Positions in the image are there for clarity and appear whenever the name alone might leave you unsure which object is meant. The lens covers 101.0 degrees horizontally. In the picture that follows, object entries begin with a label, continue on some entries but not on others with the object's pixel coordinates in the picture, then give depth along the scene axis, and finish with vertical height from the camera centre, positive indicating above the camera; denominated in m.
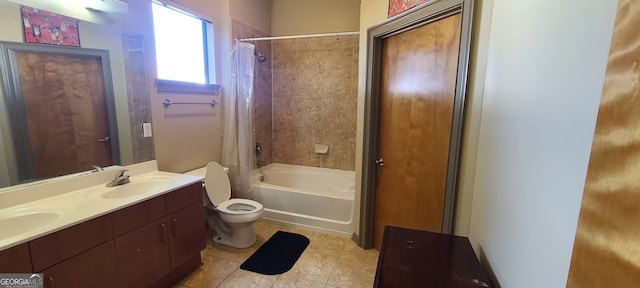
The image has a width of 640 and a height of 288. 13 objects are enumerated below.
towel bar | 2.33 +0.06
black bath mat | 2.23 -1.32
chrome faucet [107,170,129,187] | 1.87 -0.51
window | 2.33 +0.57
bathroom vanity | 1.23 -0.70
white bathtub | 2.81 -0.99
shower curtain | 2.97 -0.14
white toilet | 2.46 -0.97
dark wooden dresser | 1.02 -0.64
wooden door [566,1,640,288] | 0.36 -0.09
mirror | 1.44 +0.07
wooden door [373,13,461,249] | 1.69 -0.06
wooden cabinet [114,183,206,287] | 1.59 -0.88
